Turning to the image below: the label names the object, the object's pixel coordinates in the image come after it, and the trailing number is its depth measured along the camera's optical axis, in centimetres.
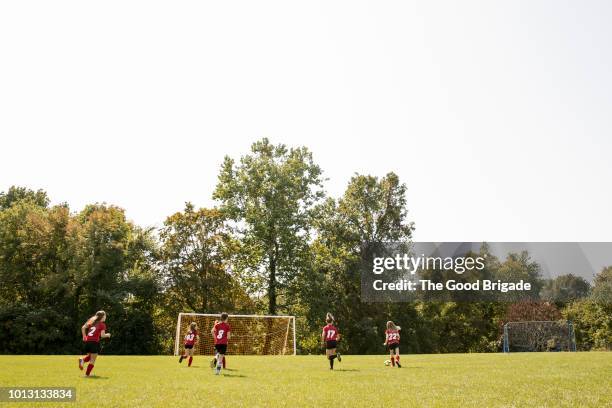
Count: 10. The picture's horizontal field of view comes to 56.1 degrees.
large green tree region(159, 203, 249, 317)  5475
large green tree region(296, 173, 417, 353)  5684
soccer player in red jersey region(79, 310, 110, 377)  1830
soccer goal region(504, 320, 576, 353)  5712
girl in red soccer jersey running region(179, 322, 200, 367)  2678
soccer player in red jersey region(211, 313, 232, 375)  2105
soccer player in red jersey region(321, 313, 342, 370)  2289
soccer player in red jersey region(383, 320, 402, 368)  2492
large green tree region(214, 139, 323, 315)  5569
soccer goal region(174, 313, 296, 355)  4419
